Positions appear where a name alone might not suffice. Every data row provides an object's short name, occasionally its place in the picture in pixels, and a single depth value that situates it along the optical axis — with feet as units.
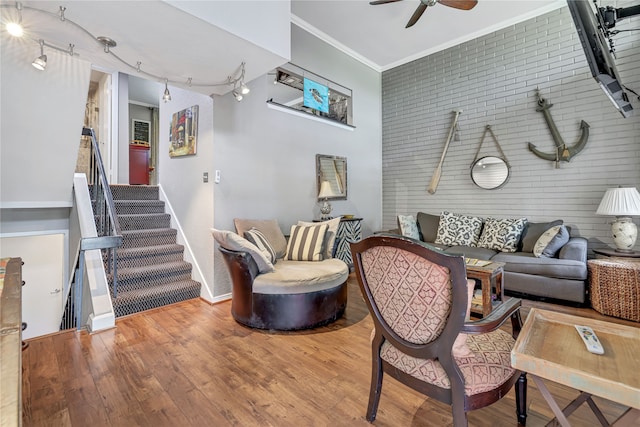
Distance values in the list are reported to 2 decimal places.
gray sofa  10.19
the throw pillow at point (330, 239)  10.71
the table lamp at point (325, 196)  13.97
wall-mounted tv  5.73
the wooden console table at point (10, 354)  1.92
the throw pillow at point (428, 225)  14.98
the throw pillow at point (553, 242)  10.80
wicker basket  9.00
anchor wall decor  12.05
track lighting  5.79
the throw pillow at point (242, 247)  8.23
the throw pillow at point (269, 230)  10.64
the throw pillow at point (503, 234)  12.50
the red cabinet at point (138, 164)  21.03
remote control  3.76
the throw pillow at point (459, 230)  13.96
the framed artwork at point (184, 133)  11.89
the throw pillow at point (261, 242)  9.75
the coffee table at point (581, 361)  3.10
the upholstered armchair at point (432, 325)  3.72
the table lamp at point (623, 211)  10.06
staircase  10.18
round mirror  14.16
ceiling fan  9.89
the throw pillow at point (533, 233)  12.08
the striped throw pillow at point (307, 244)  10.50
